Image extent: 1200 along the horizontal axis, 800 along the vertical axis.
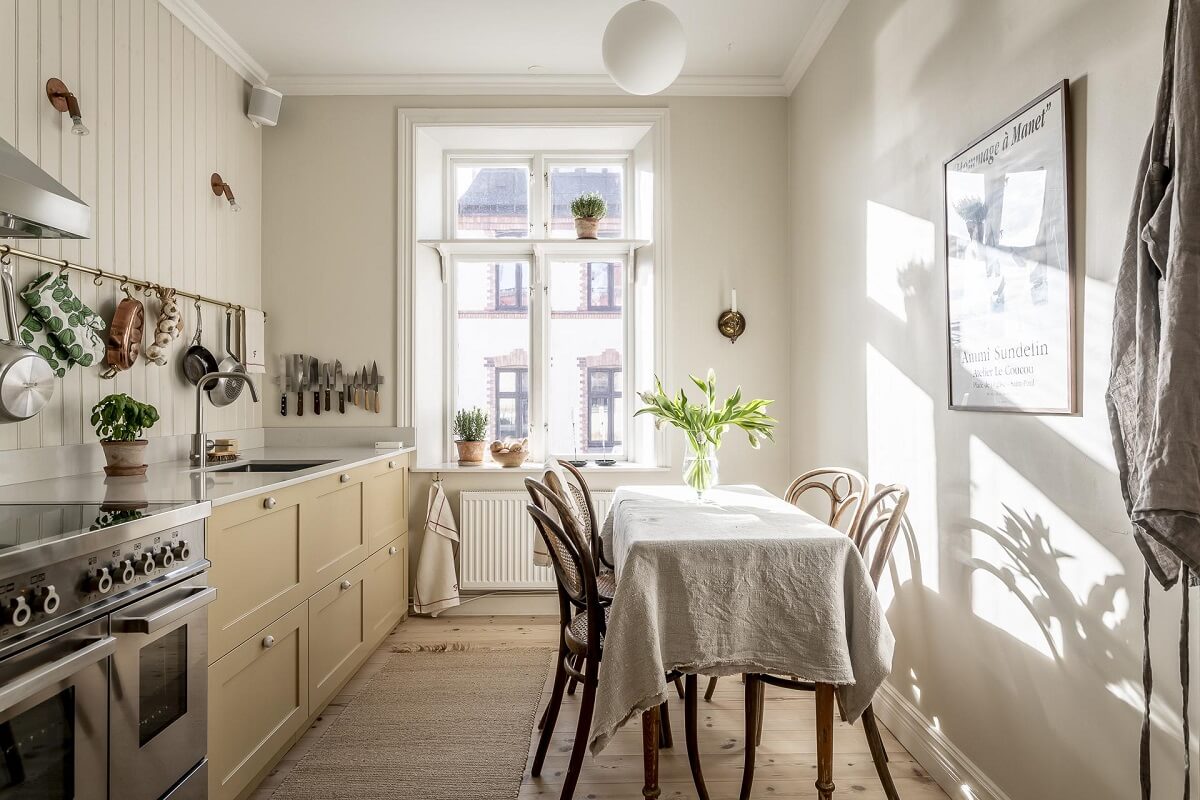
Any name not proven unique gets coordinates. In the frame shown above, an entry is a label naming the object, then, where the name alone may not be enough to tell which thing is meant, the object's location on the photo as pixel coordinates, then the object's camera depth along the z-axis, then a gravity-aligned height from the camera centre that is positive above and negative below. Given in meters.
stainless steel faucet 2.31 +0.00
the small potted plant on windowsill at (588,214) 3.79 +1.05
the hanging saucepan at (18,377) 1.89 +0.09
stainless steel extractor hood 1.51 +0.47
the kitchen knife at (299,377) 3.55 +0.15
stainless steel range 1.18 -0.47
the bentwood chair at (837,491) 2.32 -0.32
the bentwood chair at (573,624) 1.92 -0.64
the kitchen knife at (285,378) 3.59 +0.15
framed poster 1.55 +0.35
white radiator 3.60 -0.68
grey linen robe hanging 1.02 +0.11
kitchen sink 2.70 -0.24
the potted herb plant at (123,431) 2.16 -0.07
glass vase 2.34 -0.21
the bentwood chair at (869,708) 1.91 -0.77
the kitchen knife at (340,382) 3.58 +0.13
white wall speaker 3.38 +1.46
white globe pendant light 2.16 +1.13
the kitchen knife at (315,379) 3.57 +0.14
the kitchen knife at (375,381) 3.59 +0.13
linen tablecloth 1.74 -0.53
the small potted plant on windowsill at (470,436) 3.71 -0.16
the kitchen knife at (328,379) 3.57 +0.14
